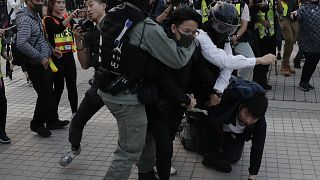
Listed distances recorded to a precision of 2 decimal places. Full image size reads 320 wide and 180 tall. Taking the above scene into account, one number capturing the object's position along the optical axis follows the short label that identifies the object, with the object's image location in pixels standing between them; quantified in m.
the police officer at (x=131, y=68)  2.74
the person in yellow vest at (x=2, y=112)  4.38
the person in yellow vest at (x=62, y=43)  4.70
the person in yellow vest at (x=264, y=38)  6.52
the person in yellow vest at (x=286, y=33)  7.53
